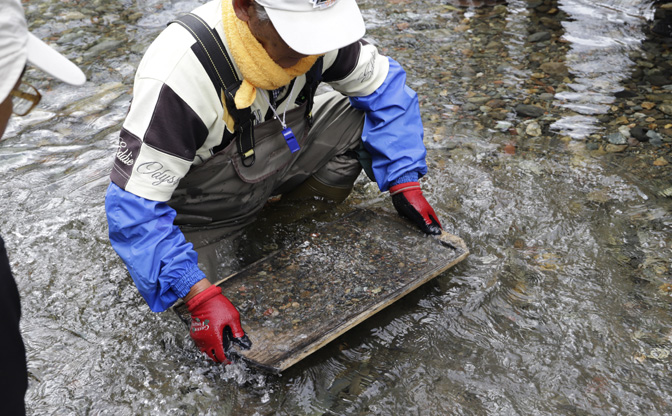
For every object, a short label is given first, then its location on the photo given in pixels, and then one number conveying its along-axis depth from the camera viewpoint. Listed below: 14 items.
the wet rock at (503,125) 3.94
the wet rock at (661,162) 3.48
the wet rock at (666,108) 3.94
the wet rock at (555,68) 4.51
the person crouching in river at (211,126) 2.07
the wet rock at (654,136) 3.68
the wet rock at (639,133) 3.70
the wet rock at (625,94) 4.16
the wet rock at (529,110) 4.05
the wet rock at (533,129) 3.86
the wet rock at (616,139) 3.70
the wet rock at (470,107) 4.18
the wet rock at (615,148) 3.63
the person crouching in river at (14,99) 1.03
